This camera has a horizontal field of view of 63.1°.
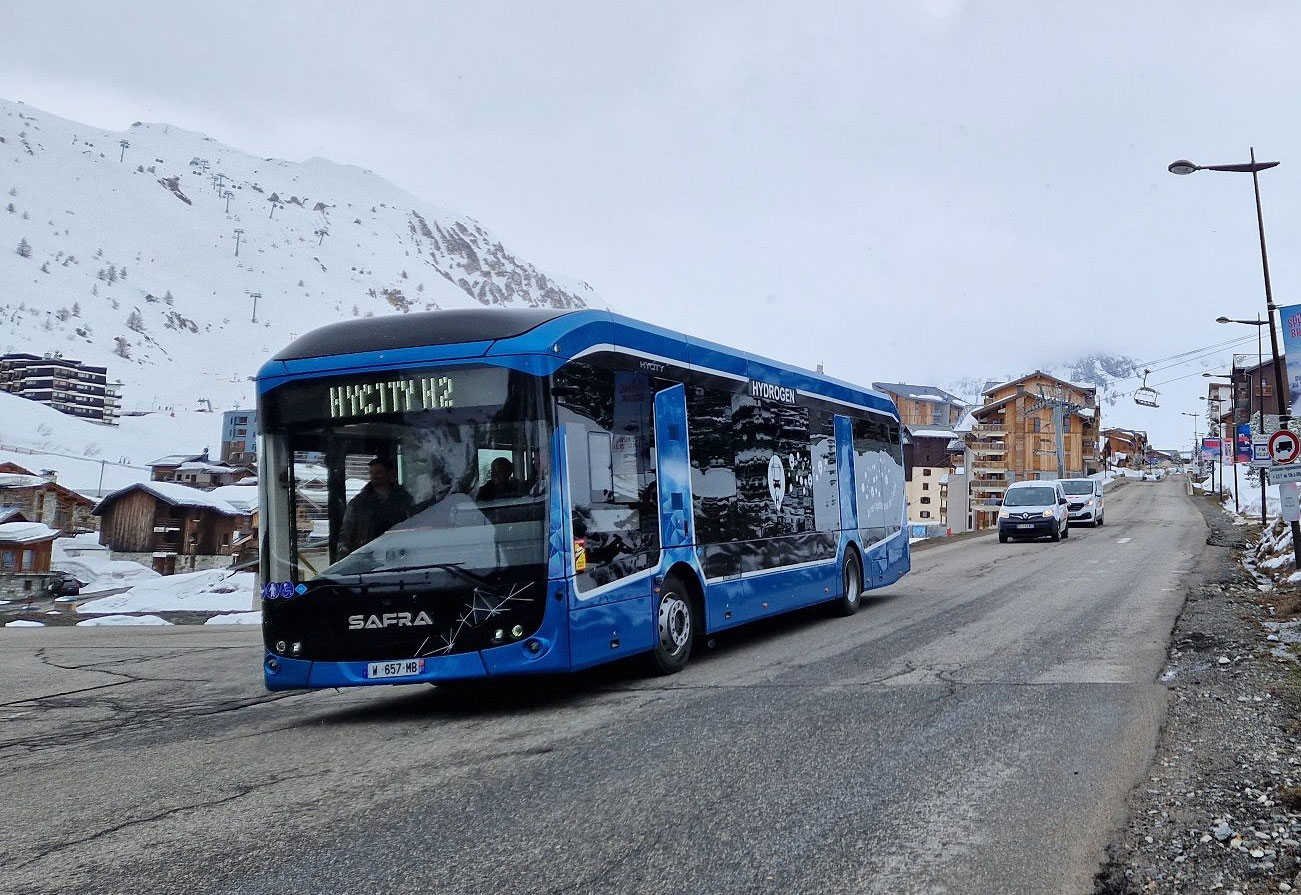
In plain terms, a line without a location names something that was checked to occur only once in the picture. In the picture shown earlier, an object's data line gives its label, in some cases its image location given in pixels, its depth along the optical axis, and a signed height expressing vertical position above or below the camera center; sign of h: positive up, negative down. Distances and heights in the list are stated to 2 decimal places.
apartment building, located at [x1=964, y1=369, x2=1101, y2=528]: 101.94 +6.33
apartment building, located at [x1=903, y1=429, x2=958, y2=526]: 92.38 +2.60
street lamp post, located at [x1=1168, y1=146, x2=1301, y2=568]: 19.77 +5.89
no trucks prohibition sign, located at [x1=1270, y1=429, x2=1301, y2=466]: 18.62 +0.82
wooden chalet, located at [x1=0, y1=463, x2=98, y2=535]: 73.50 +2.76
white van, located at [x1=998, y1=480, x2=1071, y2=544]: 33.72 -0.33
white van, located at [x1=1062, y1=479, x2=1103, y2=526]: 41.66 +0.01
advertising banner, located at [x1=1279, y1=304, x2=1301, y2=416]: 15.93 +2.27
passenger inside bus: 7.77 +0.31
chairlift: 51.56 +4.96
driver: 7.90 +0.13
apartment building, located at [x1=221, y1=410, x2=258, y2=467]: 134.38 +13.07
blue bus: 7.73 +0.18
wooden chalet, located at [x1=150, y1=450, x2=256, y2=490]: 102.06 +5.95
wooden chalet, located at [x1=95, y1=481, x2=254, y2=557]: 66.69 +0.90
